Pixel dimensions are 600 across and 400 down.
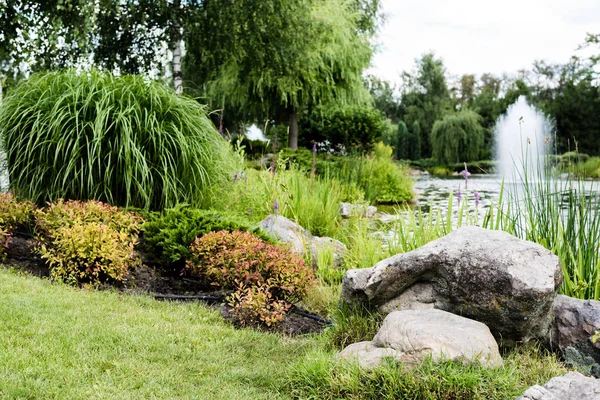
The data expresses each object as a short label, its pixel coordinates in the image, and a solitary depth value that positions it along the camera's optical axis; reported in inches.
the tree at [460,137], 1205.1
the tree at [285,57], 480.1
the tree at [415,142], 1502.2
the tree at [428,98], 1590.8
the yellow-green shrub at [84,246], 184.7
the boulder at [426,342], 109.5
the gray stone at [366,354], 111.6
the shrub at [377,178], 516.1
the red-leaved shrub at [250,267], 177.2
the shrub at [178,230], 204.5
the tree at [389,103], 1902.1
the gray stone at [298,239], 232.5
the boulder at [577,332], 131.6
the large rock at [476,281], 123.6
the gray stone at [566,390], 87.6
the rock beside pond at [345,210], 412.8
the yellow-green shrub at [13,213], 219.6
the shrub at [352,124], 792.9
